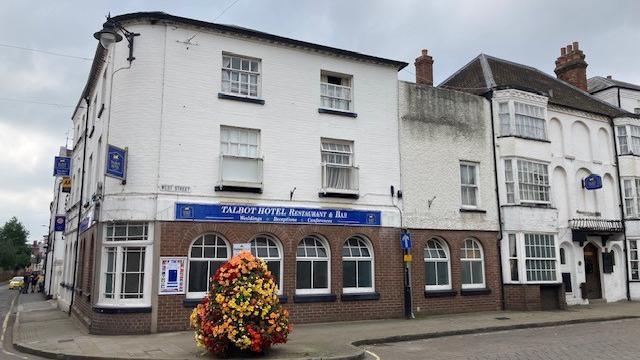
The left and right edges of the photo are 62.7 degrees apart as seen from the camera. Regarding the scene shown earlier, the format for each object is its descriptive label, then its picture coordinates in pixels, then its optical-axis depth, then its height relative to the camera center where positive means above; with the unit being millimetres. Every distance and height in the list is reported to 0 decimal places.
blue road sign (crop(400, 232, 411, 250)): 17453 +771
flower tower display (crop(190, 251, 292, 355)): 10070 -929
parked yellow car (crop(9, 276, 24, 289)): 51141 -1730
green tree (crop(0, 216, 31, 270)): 74875 +2786
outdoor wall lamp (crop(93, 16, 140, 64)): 13625 +6013
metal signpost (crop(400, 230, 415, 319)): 17516 -186
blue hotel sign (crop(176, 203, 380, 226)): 15031 +1519
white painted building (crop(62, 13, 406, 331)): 14828 +3981
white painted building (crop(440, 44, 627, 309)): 19953 +3121
